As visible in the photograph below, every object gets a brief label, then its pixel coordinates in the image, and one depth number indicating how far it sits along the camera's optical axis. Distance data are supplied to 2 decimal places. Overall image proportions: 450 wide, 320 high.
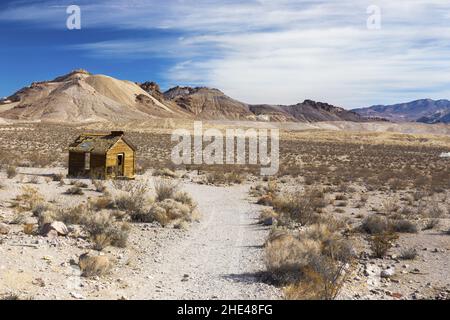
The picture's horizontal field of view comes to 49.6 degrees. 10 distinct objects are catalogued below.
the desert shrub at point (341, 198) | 18.66
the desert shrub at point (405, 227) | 12.69
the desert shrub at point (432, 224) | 13.14
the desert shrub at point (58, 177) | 19.50
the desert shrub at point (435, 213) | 14.87
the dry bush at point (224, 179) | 23.25
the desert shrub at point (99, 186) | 17.14
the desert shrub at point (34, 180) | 18.42
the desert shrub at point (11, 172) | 19.83
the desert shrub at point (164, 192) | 15.96
